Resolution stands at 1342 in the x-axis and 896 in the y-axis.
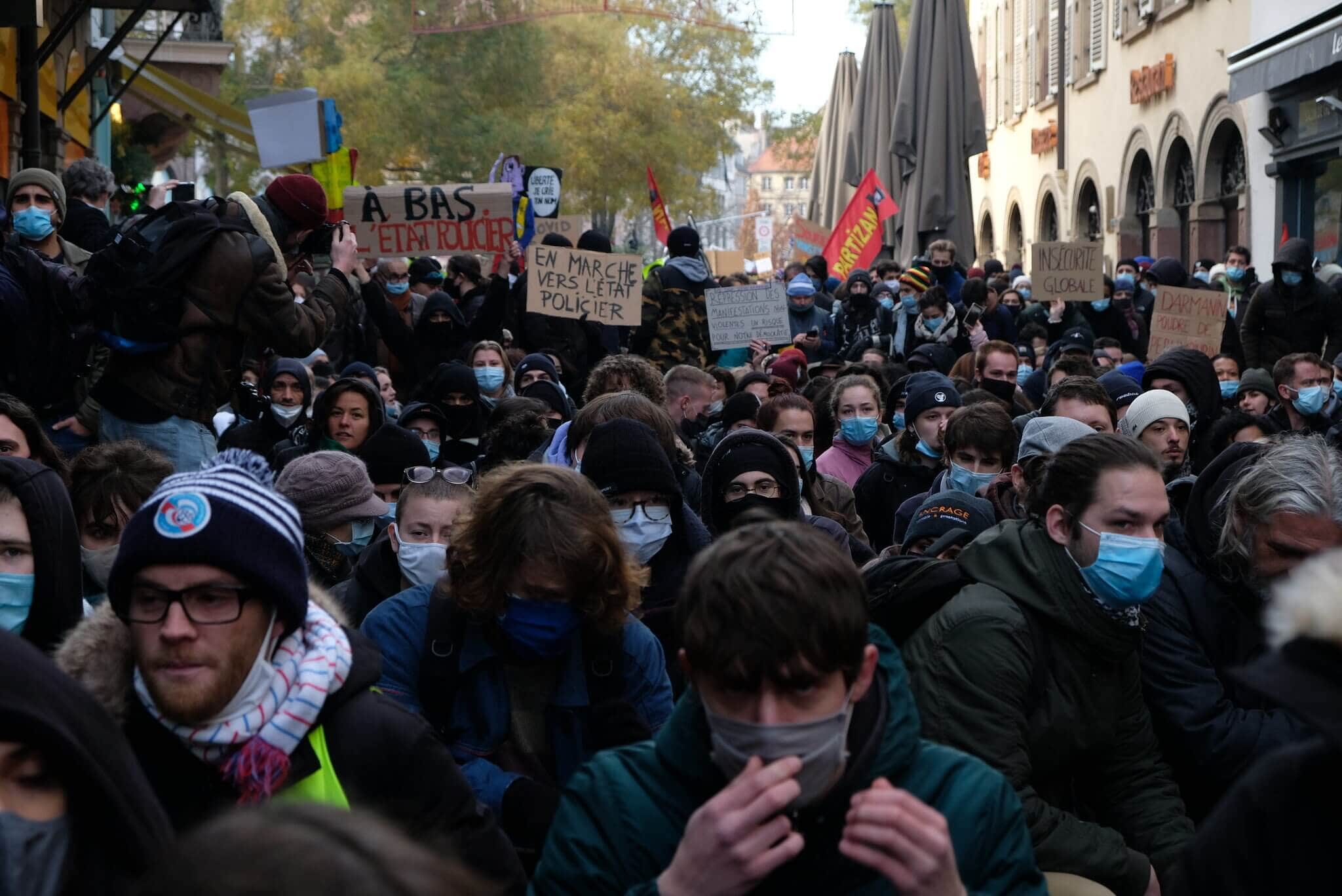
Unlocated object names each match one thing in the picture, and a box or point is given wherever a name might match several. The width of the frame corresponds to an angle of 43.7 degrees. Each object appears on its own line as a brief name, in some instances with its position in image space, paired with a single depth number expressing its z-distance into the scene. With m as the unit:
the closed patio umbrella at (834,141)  31.56
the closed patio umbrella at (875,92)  25.78
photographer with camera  5.93
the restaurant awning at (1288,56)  18.83
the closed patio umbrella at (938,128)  21.53
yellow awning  23.48
